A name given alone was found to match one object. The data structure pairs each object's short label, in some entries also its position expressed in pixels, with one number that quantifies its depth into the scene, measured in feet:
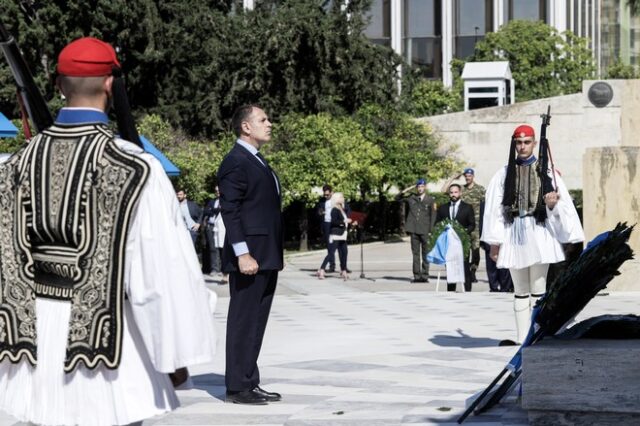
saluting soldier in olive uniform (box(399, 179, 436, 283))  73.87
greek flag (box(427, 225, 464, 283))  64.90
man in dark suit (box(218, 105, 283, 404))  29.91
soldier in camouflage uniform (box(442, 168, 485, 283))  69.26
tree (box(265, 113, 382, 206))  117.70
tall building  277.85
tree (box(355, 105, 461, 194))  129.08
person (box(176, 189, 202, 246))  78.79
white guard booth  203.41
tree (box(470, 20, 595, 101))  220.84
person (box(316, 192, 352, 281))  78.54
